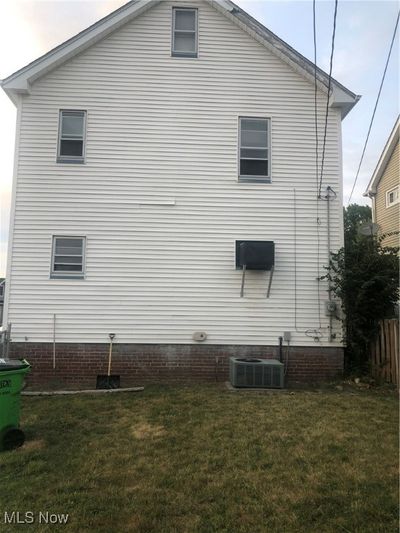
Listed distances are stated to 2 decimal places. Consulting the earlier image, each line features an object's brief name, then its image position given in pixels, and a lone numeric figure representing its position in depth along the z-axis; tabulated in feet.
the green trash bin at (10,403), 17.90
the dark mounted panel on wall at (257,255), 32.96
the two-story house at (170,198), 33.24
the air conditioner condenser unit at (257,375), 30.27
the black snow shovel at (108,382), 30.89
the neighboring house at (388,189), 60.90
